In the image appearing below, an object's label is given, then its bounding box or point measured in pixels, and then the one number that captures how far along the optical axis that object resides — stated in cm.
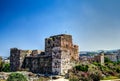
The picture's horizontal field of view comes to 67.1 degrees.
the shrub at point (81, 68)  1942
